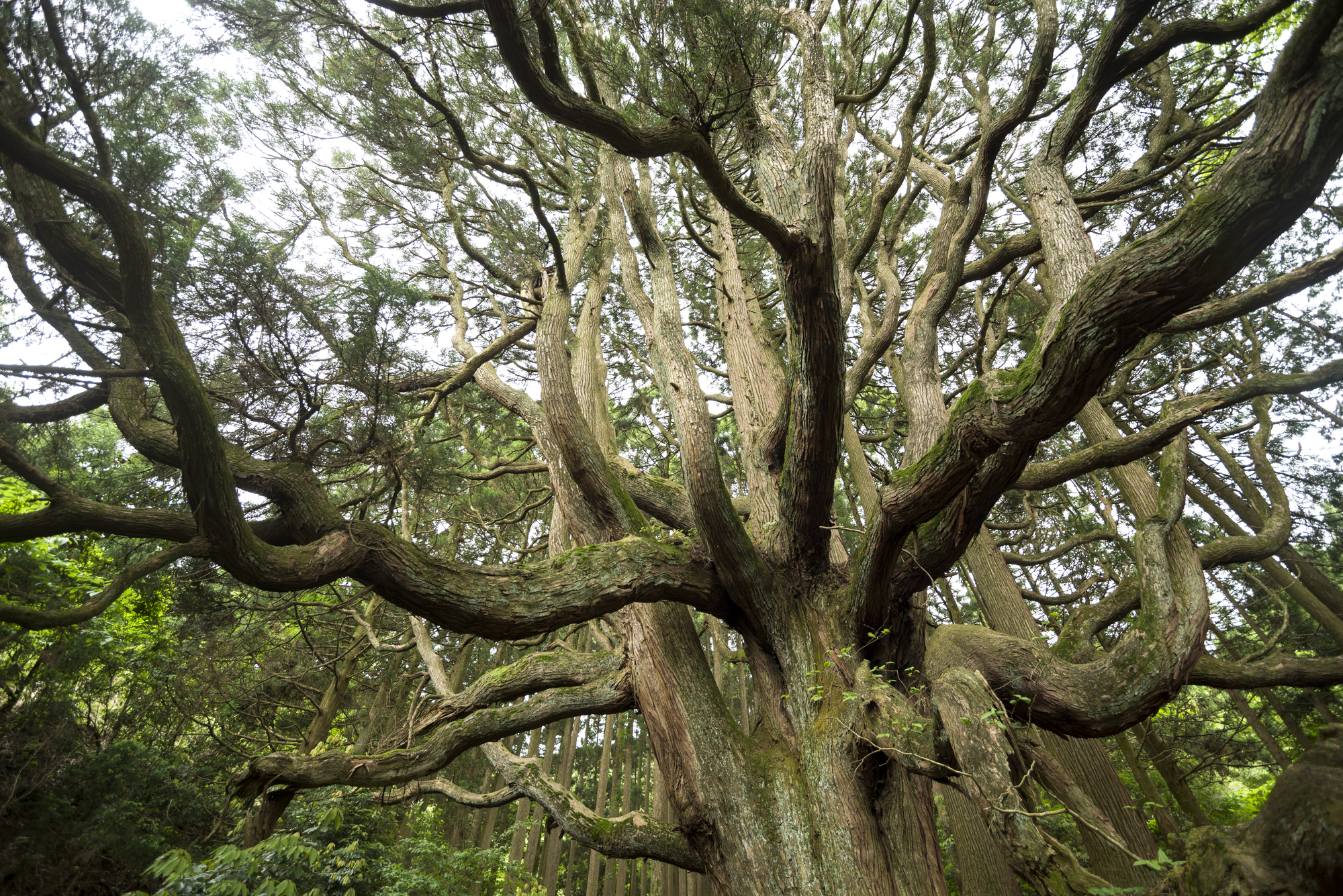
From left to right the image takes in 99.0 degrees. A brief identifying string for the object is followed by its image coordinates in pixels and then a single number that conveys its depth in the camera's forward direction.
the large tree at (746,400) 2.45
